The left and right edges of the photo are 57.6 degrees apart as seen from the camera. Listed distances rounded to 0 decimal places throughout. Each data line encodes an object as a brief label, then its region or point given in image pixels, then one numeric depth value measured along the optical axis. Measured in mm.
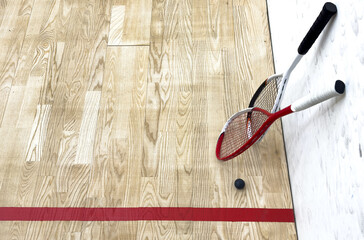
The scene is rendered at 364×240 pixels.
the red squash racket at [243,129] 1342
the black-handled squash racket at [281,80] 1096
